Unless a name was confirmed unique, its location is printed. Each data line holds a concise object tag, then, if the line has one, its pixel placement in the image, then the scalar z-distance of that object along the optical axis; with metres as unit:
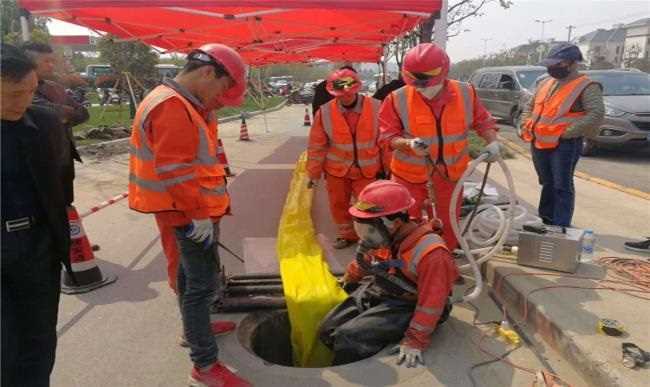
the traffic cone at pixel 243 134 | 14.40
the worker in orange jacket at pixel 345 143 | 4.99
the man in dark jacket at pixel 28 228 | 2.04
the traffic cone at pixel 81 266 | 4.17
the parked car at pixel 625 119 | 9.28
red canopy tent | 4.82
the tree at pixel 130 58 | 20.95
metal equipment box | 3.84
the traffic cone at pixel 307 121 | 18.95
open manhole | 3.59
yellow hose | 3.46
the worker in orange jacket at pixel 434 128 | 3.64
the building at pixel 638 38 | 57.08
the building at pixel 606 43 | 71.25
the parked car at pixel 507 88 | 13.52
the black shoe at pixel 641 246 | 4.45
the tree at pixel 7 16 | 31.10
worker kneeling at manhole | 2.97
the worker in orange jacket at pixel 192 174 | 2.36
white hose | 3.55
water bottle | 4.09
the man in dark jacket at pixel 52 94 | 3.99
